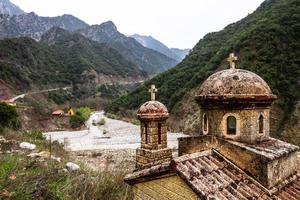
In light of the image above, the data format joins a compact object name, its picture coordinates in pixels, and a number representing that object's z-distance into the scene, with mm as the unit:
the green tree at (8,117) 15864
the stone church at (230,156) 3754
